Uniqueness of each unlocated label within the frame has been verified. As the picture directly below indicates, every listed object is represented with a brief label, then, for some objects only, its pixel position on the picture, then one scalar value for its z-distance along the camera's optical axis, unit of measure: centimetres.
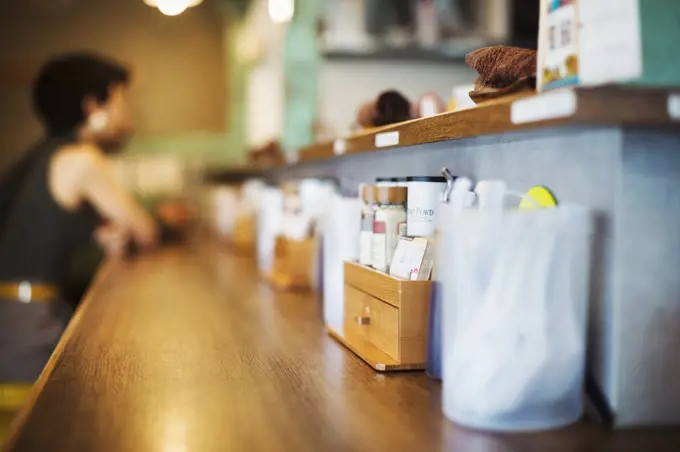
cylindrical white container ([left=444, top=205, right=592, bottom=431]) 100
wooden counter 98
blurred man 285
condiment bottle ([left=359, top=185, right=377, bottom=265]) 150
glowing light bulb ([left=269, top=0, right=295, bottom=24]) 341
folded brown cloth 113
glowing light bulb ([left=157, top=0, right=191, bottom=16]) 450
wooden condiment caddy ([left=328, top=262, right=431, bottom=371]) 129
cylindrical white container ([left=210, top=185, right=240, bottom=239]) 423
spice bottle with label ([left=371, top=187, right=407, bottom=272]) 144
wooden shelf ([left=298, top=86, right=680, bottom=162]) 92
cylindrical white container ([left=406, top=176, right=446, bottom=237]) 137
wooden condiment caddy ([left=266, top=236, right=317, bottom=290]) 236
